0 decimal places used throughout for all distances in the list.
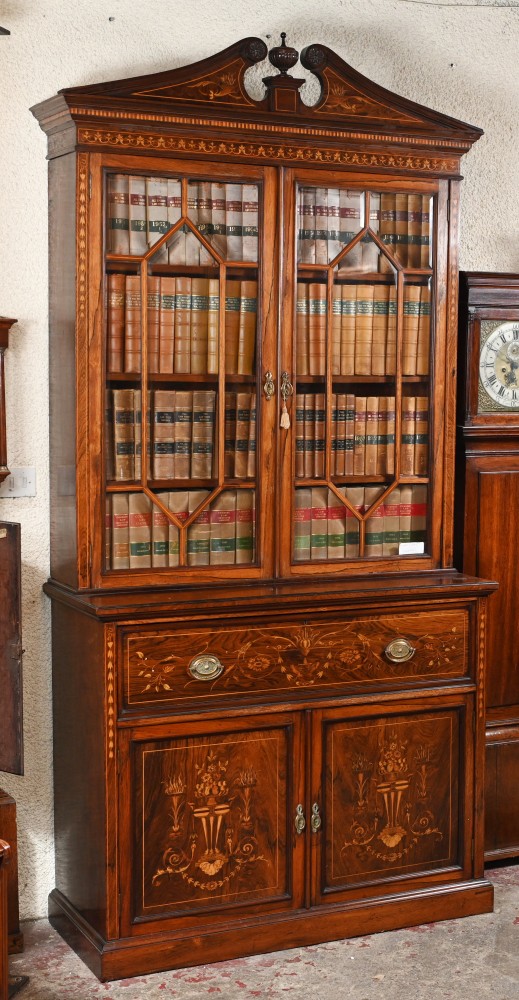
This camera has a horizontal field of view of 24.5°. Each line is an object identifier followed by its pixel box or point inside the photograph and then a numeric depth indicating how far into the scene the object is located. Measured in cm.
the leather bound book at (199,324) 343
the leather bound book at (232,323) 347
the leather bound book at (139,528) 342
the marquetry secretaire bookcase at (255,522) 330
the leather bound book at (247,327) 349
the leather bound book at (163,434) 343
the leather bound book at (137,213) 332
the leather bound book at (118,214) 331
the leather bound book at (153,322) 338
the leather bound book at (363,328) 362
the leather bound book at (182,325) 341
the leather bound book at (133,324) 335
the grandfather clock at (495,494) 394
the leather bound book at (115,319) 334
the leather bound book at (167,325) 339
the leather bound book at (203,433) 347
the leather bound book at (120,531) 340
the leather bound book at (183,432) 345
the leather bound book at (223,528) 352
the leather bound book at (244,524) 354
